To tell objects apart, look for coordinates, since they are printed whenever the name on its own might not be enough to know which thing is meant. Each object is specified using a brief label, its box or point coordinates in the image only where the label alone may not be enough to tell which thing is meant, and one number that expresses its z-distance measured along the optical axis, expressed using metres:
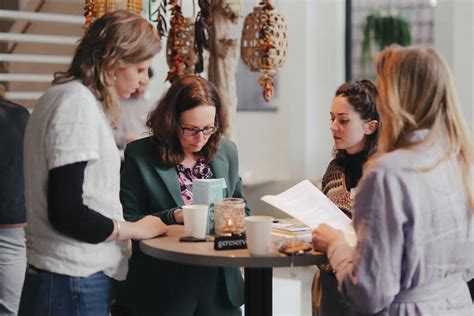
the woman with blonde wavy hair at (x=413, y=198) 1.97
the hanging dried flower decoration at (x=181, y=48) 4.50
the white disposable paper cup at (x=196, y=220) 2.50
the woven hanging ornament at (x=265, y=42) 4.27
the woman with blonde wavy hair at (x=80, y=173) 2.15
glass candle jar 2.57
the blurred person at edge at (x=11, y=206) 3.65
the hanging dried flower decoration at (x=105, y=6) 3.90
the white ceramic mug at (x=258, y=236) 2.28
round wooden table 2.26
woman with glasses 2.82
